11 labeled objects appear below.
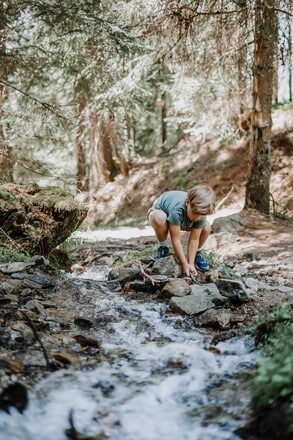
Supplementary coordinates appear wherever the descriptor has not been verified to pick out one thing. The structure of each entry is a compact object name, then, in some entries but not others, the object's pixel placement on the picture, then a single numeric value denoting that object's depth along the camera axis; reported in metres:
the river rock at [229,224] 8.87
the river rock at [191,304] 4.16
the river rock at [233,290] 4.39
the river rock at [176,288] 4.60
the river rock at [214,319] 3.82
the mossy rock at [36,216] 5.80
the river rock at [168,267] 5.11
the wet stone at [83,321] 3.91
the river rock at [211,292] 4.28
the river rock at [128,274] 5.21
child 4.76
